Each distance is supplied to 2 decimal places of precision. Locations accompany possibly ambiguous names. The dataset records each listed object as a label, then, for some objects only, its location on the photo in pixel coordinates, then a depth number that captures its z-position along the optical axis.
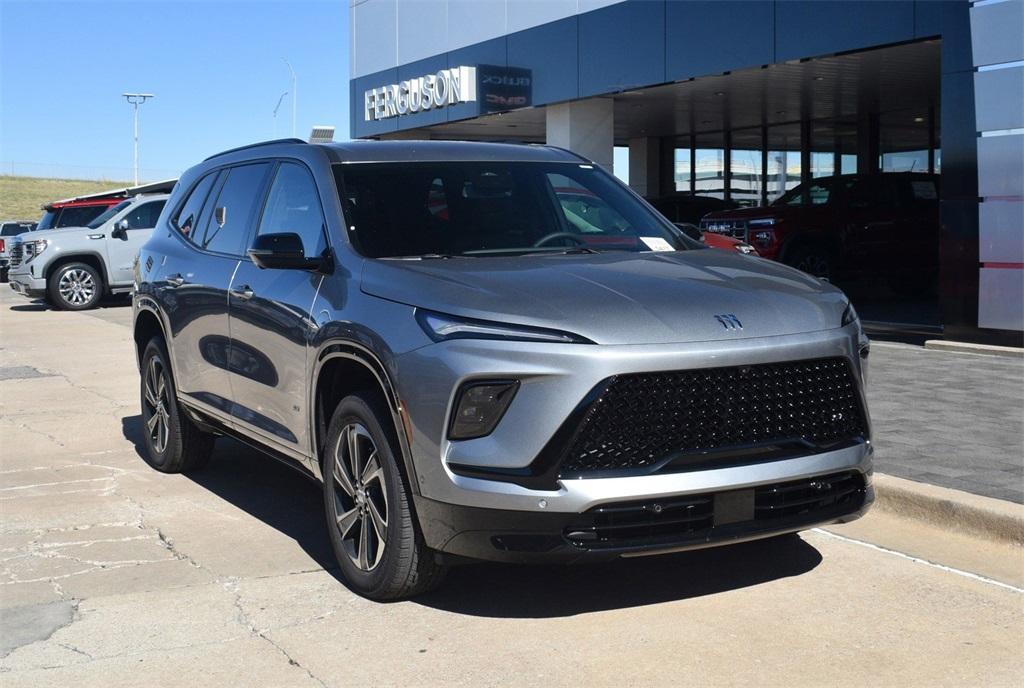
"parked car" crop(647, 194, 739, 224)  24.80
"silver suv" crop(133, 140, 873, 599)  4.11
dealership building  12.12
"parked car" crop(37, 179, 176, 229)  24.42
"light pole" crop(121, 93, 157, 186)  76.00
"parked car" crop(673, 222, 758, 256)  15.20
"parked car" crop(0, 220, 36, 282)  33.93
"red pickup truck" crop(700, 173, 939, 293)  17.98
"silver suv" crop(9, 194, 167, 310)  22.19
